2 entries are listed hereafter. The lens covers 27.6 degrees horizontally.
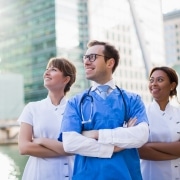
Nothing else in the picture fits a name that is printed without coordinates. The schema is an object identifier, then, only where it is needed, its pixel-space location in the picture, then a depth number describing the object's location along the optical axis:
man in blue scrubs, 1.30
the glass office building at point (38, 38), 44.72
